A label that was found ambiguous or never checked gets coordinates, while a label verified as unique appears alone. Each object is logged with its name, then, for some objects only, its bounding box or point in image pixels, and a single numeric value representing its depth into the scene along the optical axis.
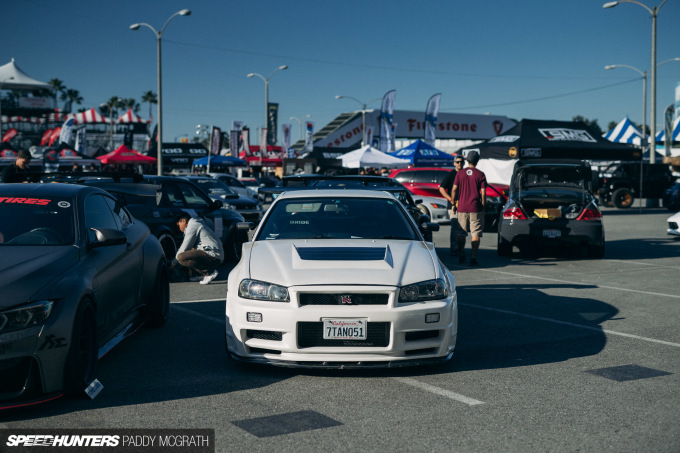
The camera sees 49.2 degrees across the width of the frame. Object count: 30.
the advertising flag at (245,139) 48.42
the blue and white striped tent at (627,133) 49.25
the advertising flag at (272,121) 50.03
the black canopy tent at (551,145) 25.20
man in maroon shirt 12.95
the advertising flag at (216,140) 39.91
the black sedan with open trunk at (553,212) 13.92
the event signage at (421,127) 68.06
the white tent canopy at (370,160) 32.28
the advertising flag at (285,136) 58.91
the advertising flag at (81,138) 45.06
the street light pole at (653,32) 30.47
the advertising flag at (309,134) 55.13
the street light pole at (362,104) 57.62
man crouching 10.73
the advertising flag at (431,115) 46.81
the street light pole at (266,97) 49.44
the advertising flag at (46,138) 62.27
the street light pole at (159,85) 31.34
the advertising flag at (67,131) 39.12
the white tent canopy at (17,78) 83.31
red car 20.73
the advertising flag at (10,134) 56.13
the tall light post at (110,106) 101.56
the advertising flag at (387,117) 43.62
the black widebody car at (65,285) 4.45
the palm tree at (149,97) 109.62
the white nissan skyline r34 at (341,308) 5.36
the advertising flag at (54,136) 54.01
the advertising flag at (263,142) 48.88
